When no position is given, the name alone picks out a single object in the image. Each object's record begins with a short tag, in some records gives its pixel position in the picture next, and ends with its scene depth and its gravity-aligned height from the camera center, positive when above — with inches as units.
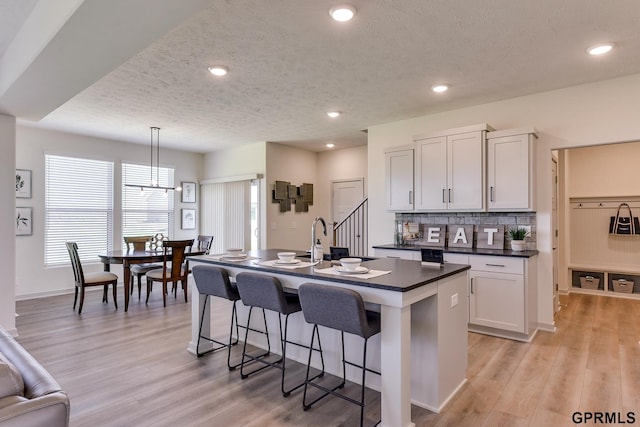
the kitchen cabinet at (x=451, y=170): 160.4 +23.8
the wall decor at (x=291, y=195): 261.9 +19.0
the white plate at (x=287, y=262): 113.5 -13.6
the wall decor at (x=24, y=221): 213.8 -0.7
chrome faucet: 118.1 -9.5
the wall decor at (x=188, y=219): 293.1 +0.7
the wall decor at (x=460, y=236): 174.7 -8.2
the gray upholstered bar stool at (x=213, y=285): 115.7 -22.1
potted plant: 154.2 -8.2
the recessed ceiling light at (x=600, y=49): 113.5 +56.0
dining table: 190.5 -21.5
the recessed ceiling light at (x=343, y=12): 92.3 +55.5
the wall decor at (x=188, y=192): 293.6 +23.4
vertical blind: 268.1 +4.8
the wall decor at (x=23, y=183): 213.3 +22.1
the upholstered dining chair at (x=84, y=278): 185.9 -31.6
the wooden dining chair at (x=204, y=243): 237.8 -16.1
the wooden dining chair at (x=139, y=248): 218.8 -18.9
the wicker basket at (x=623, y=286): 207.8 -39.2
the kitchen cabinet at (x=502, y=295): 140.6 -31.2
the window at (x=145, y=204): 261.3 +12.0
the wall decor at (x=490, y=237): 166.6 -8.2
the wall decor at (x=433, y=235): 183.3 -8.0
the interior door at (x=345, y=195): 279.6 +19.7
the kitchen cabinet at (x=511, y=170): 149.0 +21.7
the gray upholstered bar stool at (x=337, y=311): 79.8 -21.5
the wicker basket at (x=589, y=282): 218.2 -38.8
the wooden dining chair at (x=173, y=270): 200.5 -29.4
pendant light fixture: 271.4 +43.5
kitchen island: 80.3 -28.2
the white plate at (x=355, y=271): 94.2 -13.7
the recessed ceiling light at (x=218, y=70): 129.0 +55.7
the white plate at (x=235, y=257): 130.1 -13.8
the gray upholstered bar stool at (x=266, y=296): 99.1 -22.1
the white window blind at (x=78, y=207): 227.6 +8.6
